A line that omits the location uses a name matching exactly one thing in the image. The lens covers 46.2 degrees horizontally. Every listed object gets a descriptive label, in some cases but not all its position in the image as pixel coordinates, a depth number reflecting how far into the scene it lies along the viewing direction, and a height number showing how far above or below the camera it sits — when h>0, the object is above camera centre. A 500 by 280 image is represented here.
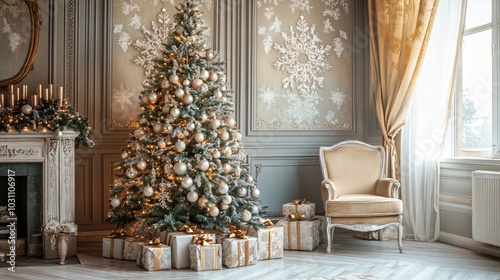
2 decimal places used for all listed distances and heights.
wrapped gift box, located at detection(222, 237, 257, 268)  4.61 -0.87
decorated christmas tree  4.82 -0.10
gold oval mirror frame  5.40 +0.95
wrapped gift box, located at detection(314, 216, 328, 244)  5.62 -0.85
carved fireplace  5.00 -0.21
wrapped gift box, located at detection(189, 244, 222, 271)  4.50 -0.90
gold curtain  5.61 +0.87
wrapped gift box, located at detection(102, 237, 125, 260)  4.95 -0.91
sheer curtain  5.53 +0.14
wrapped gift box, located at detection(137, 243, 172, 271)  4.50 -0.90
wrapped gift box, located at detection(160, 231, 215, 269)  4.58 -0.84
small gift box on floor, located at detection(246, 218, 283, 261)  4.93 -0.86
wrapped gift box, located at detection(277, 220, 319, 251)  5.31 -0.86
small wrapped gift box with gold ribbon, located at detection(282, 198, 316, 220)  5.47 -0.65
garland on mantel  4.99 +0.19
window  5.18 +0.52
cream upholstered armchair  5.11 -0.47
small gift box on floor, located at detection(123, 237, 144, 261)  4.88 -0.90
